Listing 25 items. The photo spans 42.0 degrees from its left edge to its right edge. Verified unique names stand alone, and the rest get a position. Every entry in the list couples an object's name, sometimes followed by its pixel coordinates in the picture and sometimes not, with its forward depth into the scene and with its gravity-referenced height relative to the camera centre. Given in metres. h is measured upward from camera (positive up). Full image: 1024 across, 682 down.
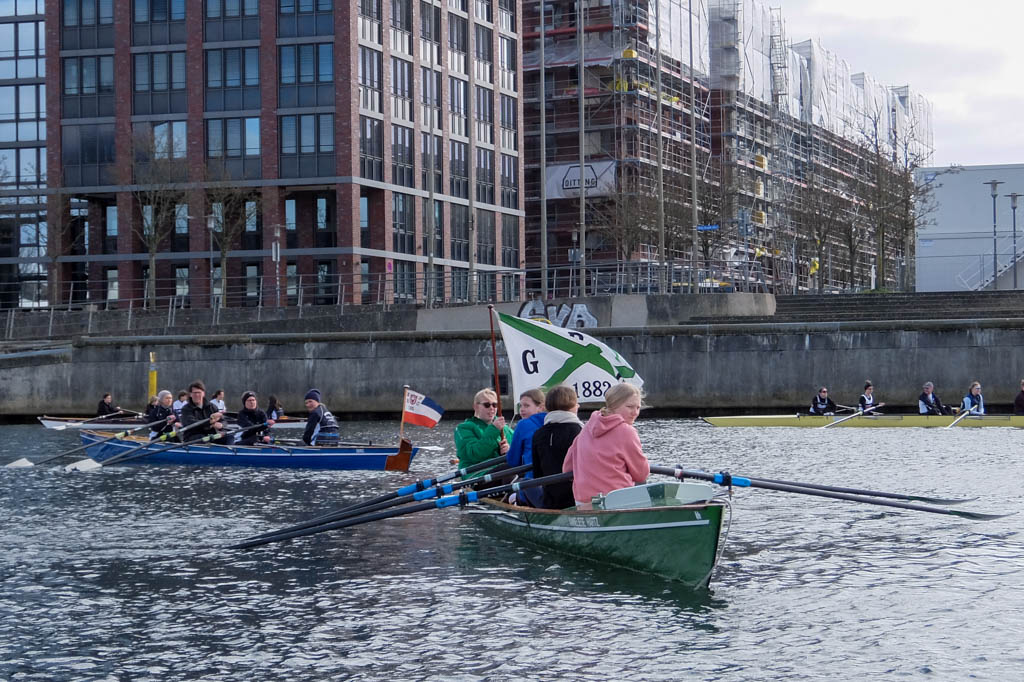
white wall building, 72.56 +6.84
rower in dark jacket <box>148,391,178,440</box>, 31.88 -1.39
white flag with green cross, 18.97 -0.05
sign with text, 81.06 +10.79
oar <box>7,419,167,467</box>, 29.83 -2.31
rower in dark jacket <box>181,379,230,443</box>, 29.55 -1.34
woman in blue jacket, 16.86 -0.96
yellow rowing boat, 36.97 -1.95
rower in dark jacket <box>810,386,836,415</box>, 39.53 -1.52
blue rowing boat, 26.98 -2.14
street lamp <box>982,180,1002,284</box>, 62.59 +4.74
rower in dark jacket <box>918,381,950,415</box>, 38.19 -1.48
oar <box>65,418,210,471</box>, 29.05 -2.37
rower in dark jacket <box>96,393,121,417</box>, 39.17 -1.52
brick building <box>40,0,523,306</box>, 66.00 +10.88
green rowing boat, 13.63 -1.89
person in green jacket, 19.23 -1.24
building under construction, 73.31 +13.05
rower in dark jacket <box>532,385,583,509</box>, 15.57 -0.99
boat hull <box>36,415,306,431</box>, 33.62 -1.88
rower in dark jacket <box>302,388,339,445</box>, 28.23 -1.59
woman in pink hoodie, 13.78 -1.03
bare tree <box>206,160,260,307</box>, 63.50 +7.44
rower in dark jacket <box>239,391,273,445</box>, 29.19 -1.46
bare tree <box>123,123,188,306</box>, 63.16 +8.30
